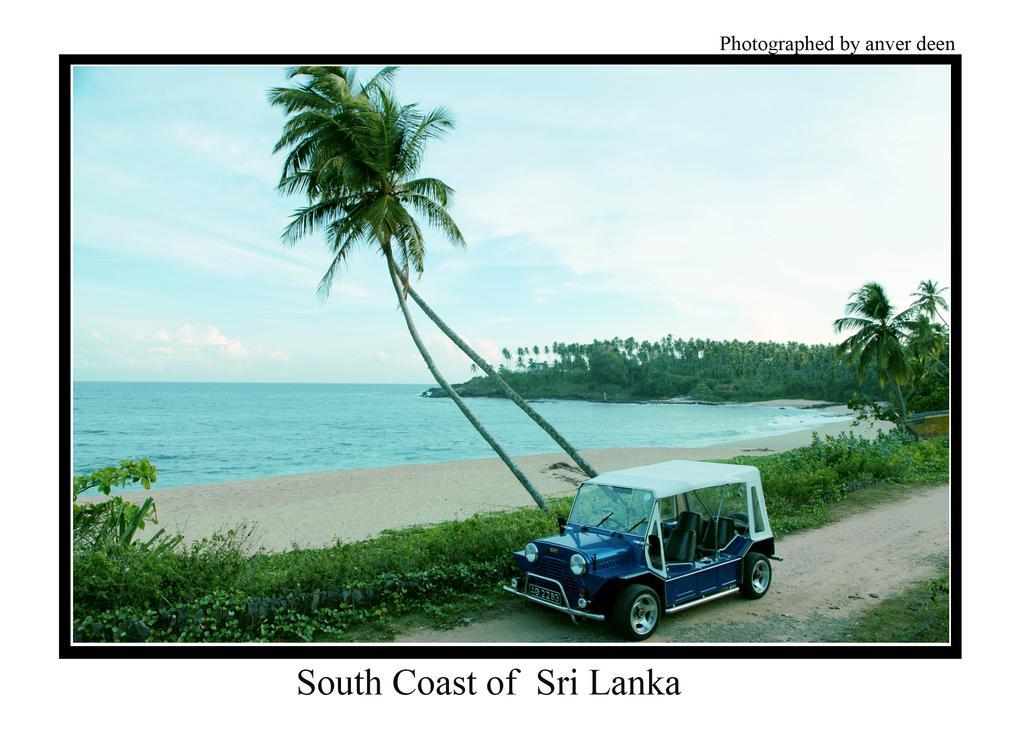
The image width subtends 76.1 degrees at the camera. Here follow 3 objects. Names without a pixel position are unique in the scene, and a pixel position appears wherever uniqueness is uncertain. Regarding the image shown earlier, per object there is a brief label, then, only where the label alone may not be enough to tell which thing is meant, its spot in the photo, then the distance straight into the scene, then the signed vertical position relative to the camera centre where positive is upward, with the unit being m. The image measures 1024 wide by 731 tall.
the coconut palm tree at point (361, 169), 11.20 +3.55
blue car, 6.56 -2.00
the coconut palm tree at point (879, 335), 26.95 +1.27
